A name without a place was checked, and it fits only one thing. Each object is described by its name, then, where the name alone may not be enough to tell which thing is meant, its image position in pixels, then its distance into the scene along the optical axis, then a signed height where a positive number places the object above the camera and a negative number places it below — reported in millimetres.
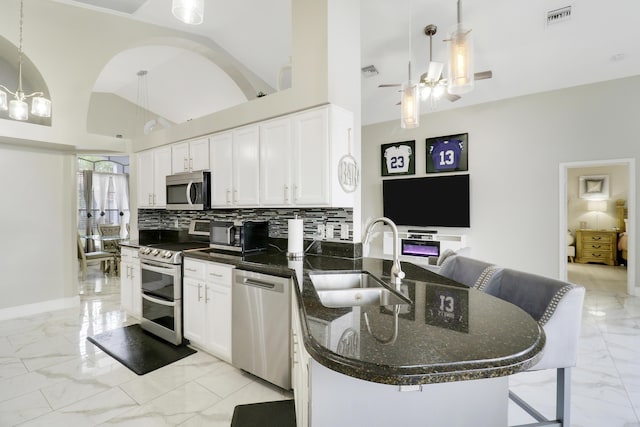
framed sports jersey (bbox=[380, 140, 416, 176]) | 6285 +1073
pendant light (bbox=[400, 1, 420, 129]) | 3008 +1048
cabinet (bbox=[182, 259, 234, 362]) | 2615 -867
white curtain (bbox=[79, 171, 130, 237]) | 7930 +349
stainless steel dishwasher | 2158 -870
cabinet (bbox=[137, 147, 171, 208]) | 3980 +474
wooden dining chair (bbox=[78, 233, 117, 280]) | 5504 -883
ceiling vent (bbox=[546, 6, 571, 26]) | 3502 +2244
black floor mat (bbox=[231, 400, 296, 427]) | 1942 -1356
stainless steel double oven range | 3012 -781
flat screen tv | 5613 +158
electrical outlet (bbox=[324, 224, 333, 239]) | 2848 -202
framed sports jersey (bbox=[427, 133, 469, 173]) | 5633 +1050
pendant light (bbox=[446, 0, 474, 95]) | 1935 +970
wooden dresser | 7051 -916
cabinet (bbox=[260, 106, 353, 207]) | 2496 +458
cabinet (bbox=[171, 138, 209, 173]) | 3484 +653
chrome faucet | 1647 -322
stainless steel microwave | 3414 +240
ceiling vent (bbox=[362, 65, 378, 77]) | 4793 +2221
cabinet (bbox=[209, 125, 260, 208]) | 3010 +441
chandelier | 2846 +984
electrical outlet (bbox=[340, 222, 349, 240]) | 2740 -197
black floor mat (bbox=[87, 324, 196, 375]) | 2727 -1359
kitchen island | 780 -401
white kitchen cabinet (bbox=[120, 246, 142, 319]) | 3596 -871
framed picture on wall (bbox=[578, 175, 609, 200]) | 7270 +503
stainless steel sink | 1599 -465
